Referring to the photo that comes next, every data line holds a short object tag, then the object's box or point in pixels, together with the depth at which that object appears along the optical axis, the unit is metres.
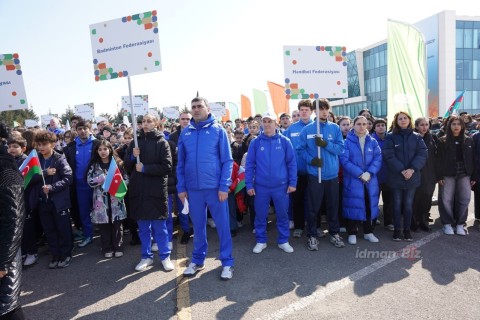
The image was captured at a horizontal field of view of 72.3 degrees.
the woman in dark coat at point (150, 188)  4.36
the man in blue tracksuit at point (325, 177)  4.98
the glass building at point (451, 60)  35.84
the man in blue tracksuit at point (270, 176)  4.79
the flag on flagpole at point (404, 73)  7.61
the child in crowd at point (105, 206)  4.88
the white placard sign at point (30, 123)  16.61
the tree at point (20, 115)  34.59
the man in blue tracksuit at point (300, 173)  5.45
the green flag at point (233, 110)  21.70
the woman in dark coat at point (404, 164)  5.10
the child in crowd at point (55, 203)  4.68
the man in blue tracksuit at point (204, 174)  4.01
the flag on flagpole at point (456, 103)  15.59
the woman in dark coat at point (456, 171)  5.40
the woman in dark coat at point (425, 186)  5.56
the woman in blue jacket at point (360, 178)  5.07
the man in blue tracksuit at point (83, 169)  5.47
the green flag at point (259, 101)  15.96
